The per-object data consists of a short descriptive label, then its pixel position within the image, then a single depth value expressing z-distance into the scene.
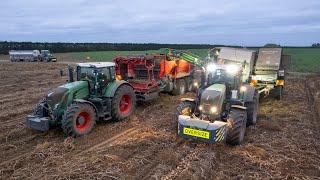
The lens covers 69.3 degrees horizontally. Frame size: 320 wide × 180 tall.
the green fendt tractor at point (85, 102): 7.17
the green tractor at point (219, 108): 6.38
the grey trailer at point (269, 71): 11.49
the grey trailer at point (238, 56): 11.71
